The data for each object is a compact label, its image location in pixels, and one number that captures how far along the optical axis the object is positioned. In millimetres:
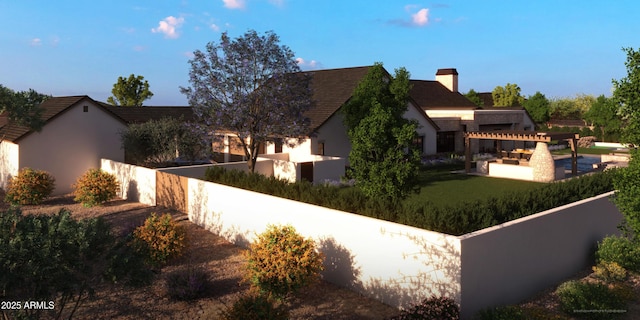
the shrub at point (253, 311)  8164
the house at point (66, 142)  23750
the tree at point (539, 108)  65500
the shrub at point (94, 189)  20688
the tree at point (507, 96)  85750
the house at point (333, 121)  29953
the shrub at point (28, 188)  21266
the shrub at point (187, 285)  10320
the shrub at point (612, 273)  12047
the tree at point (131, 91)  73625
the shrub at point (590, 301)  9617
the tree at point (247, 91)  24141
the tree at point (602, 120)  54406
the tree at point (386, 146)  17734
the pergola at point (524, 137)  28875
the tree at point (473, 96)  72794
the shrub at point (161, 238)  12805
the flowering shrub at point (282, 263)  10320
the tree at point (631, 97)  10289
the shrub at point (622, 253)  12562
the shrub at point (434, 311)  8421
